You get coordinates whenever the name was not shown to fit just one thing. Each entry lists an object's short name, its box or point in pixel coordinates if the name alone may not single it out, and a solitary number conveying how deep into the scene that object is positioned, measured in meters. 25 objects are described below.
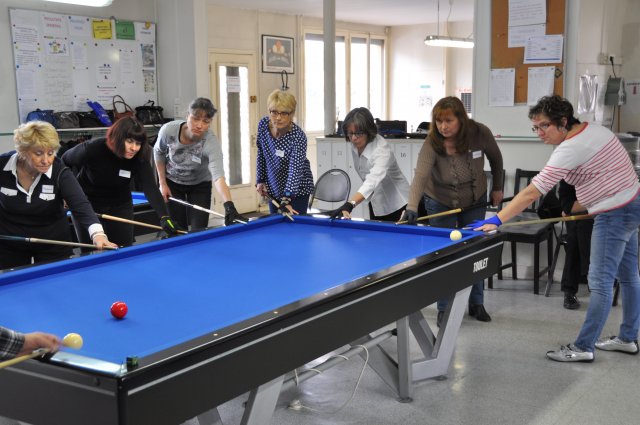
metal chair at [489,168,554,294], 4.93
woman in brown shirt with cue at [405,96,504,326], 4.02
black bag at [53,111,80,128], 6.30
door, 8.62
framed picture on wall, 9.17
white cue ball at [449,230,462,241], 3.16
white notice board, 6.18
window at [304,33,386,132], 10.18
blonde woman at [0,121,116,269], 3.18
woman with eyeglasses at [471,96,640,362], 3.34
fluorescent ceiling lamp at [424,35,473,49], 8.47
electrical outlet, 5.68
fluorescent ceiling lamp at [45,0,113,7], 4.06
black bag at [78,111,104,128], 6.48
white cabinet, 6.81
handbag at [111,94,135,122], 6.87
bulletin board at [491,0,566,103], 5.19
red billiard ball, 2.06
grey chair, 4.50
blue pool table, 1.70
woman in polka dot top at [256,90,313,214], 4.16
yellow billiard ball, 1.73
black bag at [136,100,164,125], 6.90
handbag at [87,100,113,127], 6.60
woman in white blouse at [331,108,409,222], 4.12
